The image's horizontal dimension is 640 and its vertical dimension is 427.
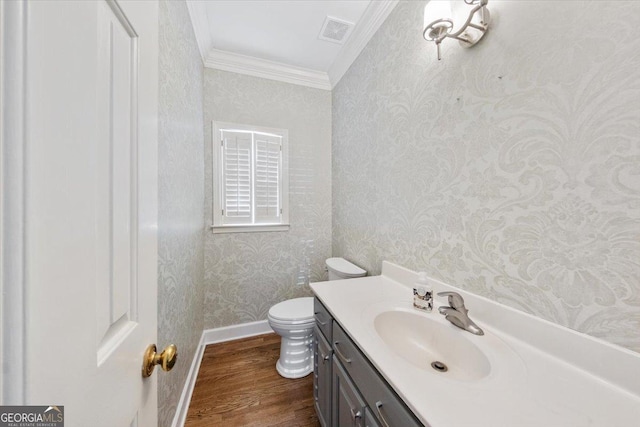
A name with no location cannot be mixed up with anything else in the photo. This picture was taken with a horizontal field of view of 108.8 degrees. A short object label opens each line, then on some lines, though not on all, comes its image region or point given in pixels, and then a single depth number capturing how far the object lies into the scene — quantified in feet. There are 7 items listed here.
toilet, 5.10
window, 6.49
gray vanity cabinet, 2.07
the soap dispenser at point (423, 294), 3.23
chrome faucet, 2.72
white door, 0.78
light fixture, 2.77
